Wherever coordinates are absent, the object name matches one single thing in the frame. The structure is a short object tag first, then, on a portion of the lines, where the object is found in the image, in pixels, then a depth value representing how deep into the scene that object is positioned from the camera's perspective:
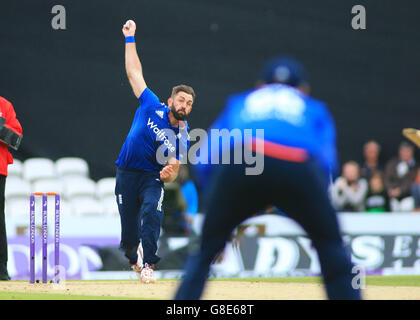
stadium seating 11.09
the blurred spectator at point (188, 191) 10.98
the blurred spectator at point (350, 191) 11.70
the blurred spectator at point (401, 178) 12.16
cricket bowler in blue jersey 7.13
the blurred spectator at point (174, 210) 10.68
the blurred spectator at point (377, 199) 11.71
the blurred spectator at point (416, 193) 11.68
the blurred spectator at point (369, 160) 12.23
